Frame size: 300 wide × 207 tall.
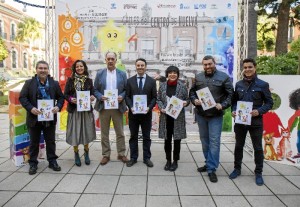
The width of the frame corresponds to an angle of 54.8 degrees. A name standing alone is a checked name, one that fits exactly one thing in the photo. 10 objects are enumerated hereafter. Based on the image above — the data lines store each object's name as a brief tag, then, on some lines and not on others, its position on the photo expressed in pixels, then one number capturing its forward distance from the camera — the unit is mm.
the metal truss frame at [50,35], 6062
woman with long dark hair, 4703
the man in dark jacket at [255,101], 4000
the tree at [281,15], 12586
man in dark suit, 4668
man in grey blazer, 4816
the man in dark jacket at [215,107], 4168
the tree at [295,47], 9809
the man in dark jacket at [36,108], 4398
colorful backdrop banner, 5934
